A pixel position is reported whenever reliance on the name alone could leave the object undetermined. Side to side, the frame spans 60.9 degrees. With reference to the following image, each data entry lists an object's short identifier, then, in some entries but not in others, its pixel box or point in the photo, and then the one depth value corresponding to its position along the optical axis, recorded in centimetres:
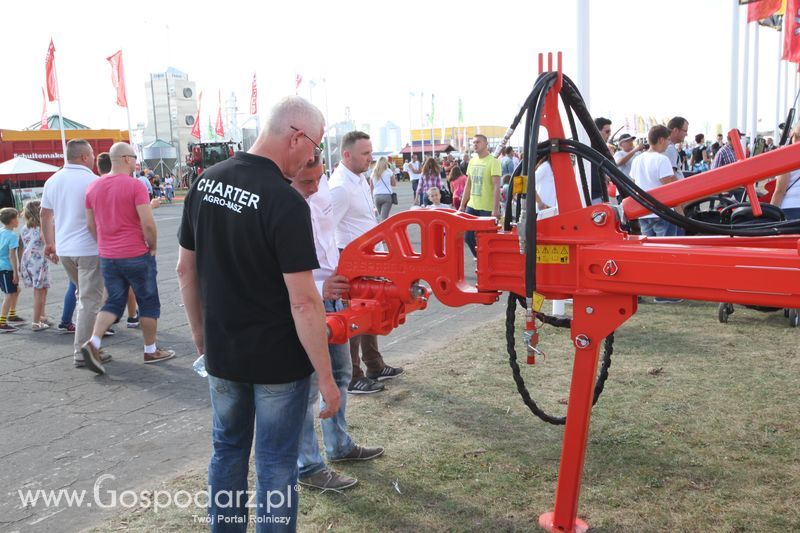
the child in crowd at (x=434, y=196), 1042
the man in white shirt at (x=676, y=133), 864
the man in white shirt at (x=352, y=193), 476
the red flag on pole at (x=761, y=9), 1694
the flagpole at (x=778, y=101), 2440
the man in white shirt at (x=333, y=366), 354
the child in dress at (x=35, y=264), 768
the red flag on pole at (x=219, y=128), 4994
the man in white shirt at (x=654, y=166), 754
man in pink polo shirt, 597
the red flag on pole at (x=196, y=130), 4394
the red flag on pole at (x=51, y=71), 2191
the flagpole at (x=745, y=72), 2080
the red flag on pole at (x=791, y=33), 1451
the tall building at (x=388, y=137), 6262
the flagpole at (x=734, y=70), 1691
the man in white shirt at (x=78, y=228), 636
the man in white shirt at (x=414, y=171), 2272
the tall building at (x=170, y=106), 6391
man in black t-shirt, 249
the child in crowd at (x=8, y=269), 776
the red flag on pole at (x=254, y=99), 4064
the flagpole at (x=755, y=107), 2276
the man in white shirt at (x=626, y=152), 889
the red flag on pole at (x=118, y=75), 2658
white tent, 2248
